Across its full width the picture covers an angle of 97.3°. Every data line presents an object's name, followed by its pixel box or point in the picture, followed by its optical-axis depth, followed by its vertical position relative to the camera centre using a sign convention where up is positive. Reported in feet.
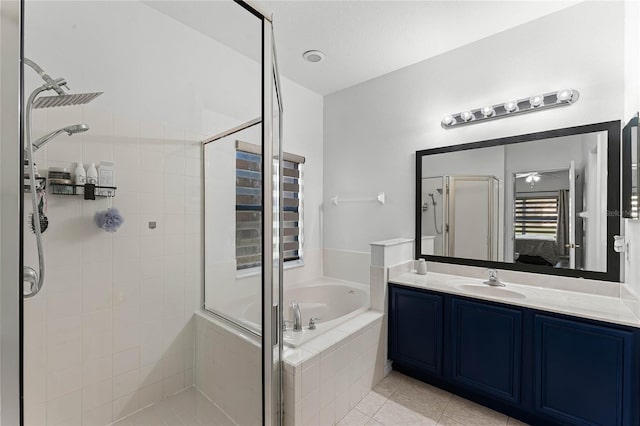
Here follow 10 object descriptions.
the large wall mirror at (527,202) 6.02 +0.26
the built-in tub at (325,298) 9.14 -2.89
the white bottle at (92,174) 3.88 +0.51
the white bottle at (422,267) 8.04 -1.59
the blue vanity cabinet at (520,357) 4.74 -2.91
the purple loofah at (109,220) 4.00 -0.13
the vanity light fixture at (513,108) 6.36 +2.62
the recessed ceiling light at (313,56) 8.14 +4.61
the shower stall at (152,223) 3.68 -0.18
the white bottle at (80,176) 3.80 +0.47
